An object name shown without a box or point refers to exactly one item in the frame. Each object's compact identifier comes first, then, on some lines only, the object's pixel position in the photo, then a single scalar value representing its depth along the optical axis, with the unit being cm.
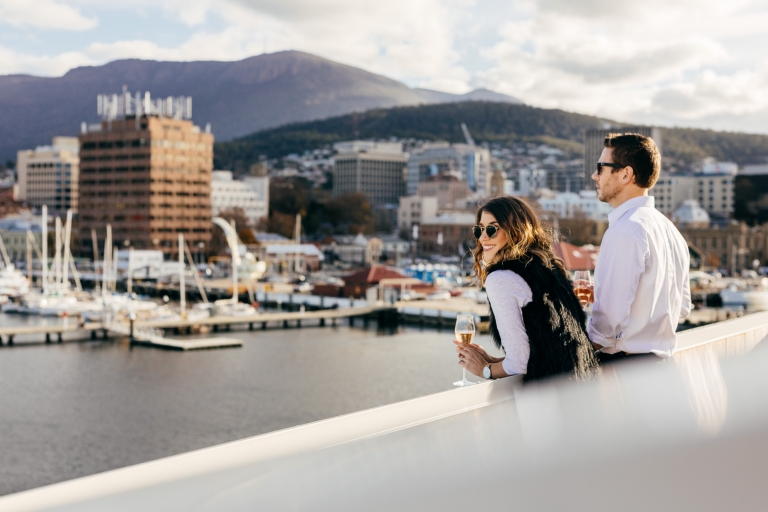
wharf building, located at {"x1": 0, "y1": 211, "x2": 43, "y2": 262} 8425
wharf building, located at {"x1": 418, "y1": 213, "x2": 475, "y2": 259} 8869
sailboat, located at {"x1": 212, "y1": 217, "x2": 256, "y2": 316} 4262
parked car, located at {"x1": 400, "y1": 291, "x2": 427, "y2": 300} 4878
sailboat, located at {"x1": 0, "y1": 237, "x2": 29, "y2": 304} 5262
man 280
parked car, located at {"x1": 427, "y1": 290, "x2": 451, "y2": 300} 4906
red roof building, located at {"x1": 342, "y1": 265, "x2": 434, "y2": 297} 4977
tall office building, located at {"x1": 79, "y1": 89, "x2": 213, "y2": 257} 7888
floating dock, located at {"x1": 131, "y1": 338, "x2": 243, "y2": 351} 3331
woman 258
